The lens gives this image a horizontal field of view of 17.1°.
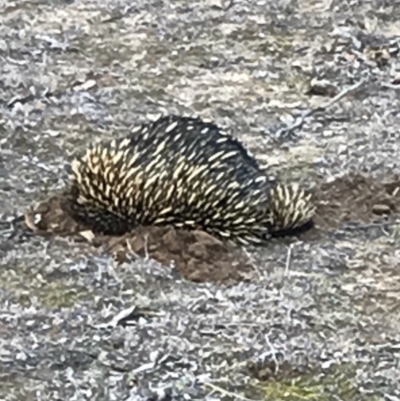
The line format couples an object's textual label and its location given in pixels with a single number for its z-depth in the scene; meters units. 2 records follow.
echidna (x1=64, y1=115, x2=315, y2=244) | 5.11
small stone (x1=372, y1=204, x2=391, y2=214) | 5.32
